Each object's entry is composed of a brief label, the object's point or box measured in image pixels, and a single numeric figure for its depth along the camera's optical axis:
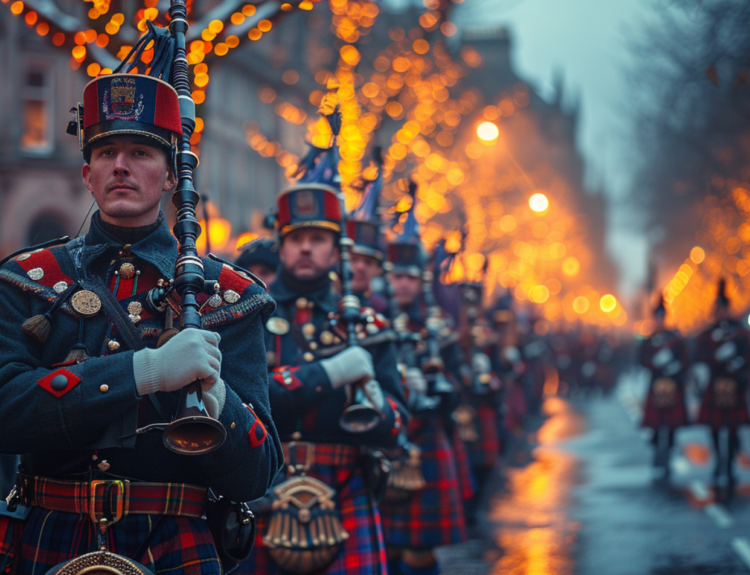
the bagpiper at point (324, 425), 4.48
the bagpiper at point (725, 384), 12.61
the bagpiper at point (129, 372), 2.60
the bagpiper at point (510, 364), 16.52
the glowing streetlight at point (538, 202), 18.38
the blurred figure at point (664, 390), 13.03
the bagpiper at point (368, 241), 7.06
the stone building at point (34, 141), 23.77
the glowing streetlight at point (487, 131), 16.66
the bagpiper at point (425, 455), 6.80
